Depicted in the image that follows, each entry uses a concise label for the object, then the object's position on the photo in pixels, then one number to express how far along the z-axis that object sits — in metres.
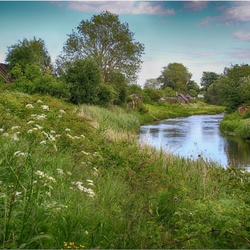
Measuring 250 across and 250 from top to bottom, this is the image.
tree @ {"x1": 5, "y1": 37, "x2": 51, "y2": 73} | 22.09
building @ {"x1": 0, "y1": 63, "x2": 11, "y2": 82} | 24.61
